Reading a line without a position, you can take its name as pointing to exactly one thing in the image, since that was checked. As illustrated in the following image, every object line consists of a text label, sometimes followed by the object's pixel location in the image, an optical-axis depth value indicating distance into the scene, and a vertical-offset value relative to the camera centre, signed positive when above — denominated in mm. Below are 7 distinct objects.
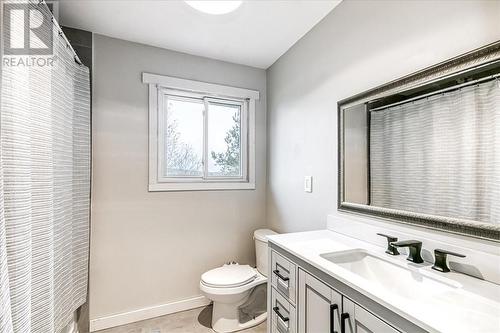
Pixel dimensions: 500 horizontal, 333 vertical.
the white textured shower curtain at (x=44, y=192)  884 -115
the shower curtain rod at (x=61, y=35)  1204 +790
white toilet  1842 -990
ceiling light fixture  1377 +950
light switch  1854 -127
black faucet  1031 -352
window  2168 +324
